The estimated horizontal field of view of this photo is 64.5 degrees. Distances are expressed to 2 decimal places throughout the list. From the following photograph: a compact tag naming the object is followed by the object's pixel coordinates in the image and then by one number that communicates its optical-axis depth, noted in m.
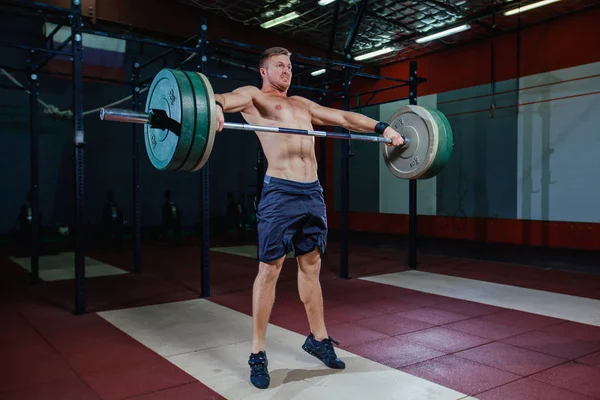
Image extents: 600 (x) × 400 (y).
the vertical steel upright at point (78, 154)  3.30
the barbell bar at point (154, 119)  1.77
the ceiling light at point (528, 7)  5.14
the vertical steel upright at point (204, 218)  3.75
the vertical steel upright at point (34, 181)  4.32
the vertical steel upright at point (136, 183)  4.75
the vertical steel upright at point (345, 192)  4.49
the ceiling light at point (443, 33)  5.75
